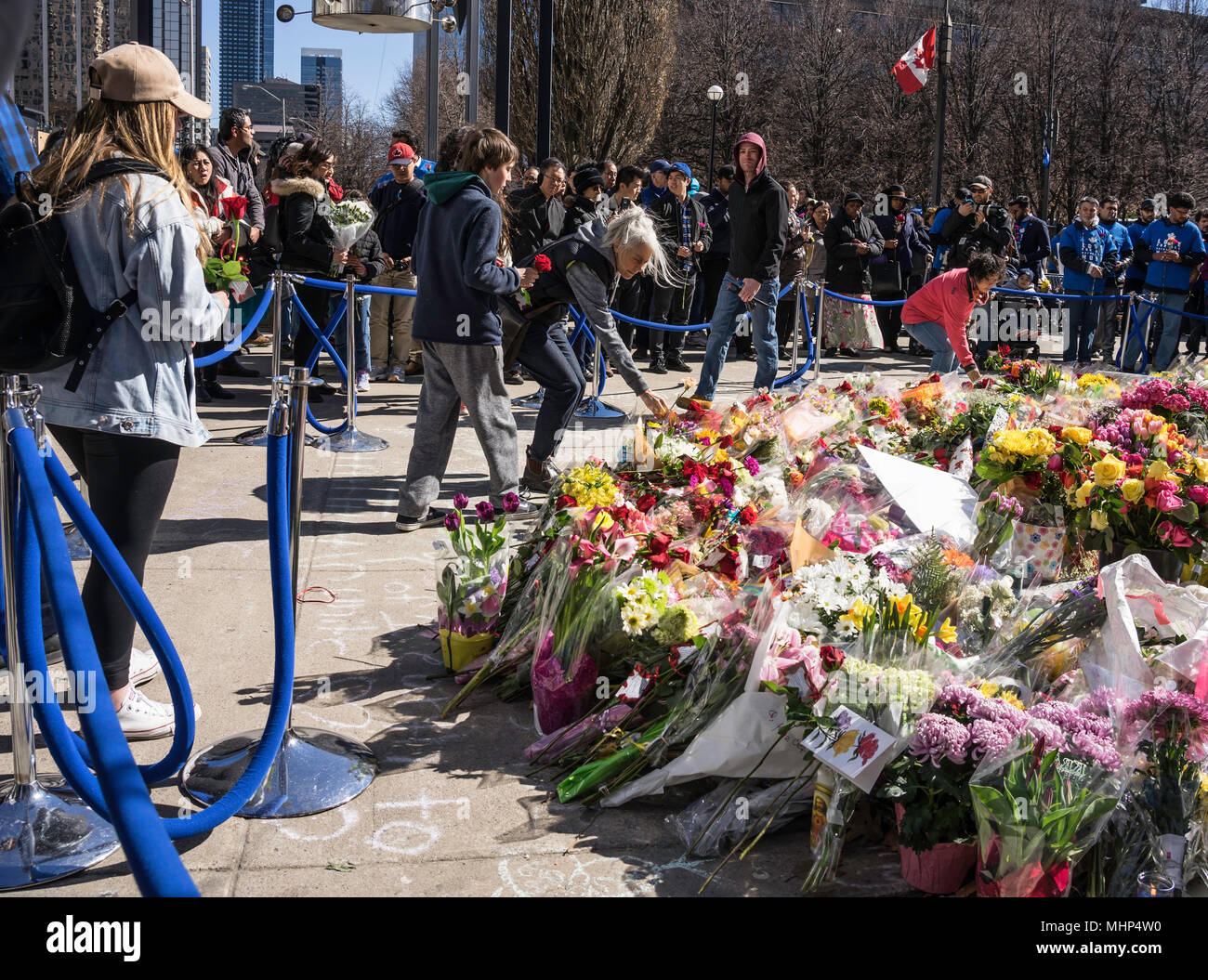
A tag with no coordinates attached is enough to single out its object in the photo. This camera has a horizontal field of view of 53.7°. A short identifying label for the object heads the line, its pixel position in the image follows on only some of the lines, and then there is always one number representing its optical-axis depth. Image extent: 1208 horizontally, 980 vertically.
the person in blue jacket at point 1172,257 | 14.16
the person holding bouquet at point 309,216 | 9.09
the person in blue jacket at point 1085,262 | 14.62
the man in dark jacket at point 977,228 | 13.69
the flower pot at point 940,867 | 2.87
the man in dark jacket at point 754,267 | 9.27
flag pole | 23.94
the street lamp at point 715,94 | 28.16
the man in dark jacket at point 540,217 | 10.83
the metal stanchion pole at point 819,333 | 11.41
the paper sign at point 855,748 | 2.88
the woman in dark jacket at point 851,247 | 14.42
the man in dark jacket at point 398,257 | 10.33
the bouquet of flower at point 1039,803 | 2.62
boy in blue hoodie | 5.89
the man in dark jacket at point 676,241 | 12.37
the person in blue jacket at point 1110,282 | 15.12
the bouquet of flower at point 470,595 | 4.32
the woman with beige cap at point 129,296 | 3.29
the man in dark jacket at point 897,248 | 15.22
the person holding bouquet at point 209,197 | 8.79
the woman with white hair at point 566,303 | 6.29
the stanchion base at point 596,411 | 9.57
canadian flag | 21.77
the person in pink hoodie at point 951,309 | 8.03
